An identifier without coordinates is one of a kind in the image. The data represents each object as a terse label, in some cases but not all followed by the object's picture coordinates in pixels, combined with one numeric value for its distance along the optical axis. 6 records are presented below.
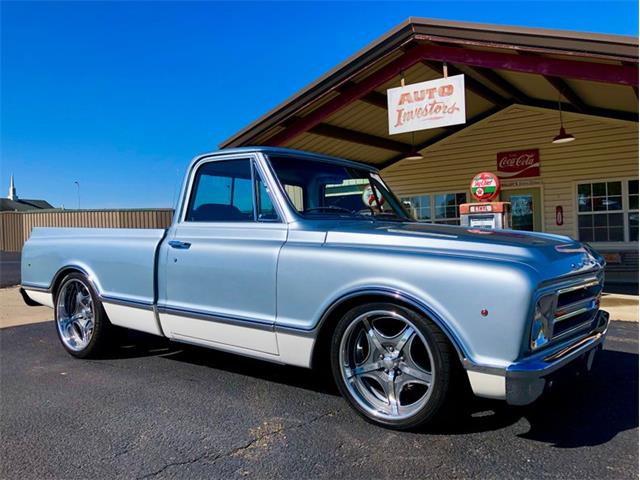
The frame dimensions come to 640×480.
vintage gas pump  8.28
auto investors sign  8.33
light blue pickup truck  2.70
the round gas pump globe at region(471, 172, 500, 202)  9.61
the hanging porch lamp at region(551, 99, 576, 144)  11.13
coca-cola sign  12.86
